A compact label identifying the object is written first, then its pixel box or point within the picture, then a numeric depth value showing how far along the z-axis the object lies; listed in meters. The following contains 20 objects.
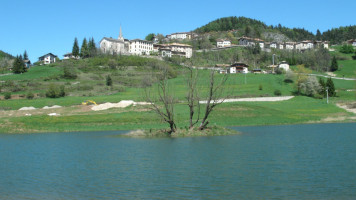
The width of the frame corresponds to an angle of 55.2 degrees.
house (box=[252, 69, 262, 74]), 155.80
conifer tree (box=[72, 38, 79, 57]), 185.25
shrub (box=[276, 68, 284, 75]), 140.12
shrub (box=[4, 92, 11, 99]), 95.69
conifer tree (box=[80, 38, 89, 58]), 185.79
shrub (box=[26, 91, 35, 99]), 96.66
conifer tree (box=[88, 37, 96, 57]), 186.21
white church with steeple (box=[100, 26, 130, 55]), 193.59
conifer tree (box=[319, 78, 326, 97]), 97.92
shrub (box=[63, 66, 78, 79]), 131.50
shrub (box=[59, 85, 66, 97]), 100.80
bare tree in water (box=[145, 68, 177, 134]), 45.73
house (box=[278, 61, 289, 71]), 161.38
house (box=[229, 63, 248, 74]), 151.38
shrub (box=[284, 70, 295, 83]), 117.19
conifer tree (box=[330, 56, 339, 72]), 170.62
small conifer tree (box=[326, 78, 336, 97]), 97.38
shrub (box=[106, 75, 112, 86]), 119.31
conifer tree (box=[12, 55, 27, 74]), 145.89
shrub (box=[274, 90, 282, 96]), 98.67
